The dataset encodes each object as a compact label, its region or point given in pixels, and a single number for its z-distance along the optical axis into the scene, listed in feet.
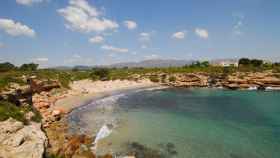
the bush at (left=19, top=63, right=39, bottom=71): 238.02
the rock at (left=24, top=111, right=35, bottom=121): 56.90
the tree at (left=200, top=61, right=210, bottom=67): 318.04
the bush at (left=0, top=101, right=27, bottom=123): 46.39
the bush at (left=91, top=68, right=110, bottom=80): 271.94
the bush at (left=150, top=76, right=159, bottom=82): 255.13
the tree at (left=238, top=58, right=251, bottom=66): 306.55
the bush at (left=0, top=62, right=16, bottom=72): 177.07
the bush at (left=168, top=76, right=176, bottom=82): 243.54
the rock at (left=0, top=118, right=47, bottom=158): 37.18
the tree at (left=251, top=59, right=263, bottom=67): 285.64
